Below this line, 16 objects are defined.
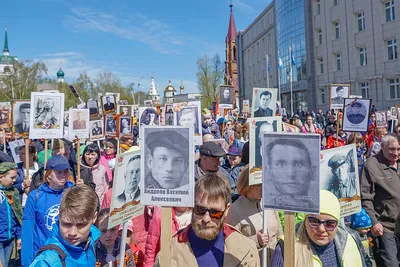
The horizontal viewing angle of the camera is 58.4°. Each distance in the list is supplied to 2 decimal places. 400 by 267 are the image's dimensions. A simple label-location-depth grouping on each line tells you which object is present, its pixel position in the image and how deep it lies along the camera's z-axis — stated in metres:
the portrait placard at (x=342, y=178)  3.13
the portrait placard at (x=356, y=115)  7.62
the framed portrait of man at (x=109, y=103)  10.84
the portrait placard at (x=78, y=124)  7.21
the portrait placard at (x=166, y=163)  2.43
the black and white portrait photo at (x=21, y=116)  7.00
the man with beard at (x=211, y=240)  2.29
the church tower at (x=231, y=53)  90.62
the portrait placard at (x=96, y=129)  9.02
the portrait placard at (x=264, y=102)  5.37
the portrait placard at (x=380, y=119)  10.07
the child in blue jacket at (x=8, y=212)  4.19
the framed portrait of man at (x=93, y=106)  10.99
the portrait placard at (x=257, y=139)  3.10
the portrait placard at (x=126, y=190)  2.62
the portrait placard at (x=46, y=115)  5.97
